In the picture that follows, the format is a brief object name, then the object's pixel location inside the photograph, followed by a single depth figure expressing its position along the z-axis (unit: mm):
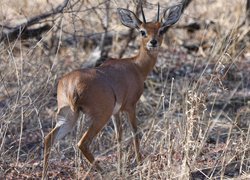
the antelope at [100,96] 11484
